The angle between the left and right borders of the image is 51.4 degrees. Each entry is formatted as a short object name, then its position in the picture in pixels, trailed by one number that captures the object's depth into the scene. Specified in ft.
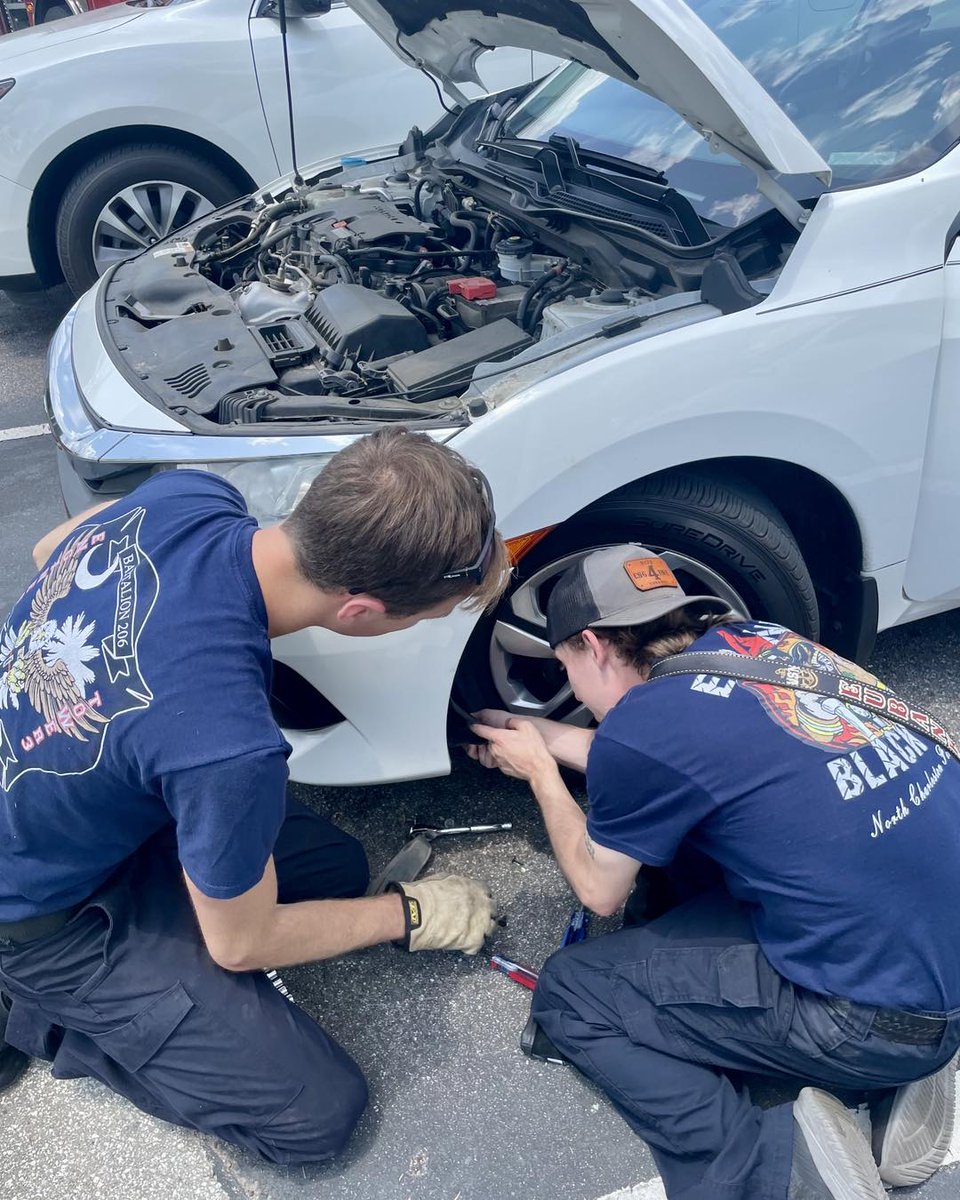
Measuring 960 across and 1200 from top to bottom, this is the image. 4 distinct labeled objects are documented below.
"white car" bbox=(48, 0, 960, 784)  5.80
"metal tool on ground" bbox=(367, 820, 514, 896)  6.83
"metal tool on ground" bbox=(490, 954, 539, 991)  6.24
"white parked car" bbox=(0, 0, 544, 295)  13.44
